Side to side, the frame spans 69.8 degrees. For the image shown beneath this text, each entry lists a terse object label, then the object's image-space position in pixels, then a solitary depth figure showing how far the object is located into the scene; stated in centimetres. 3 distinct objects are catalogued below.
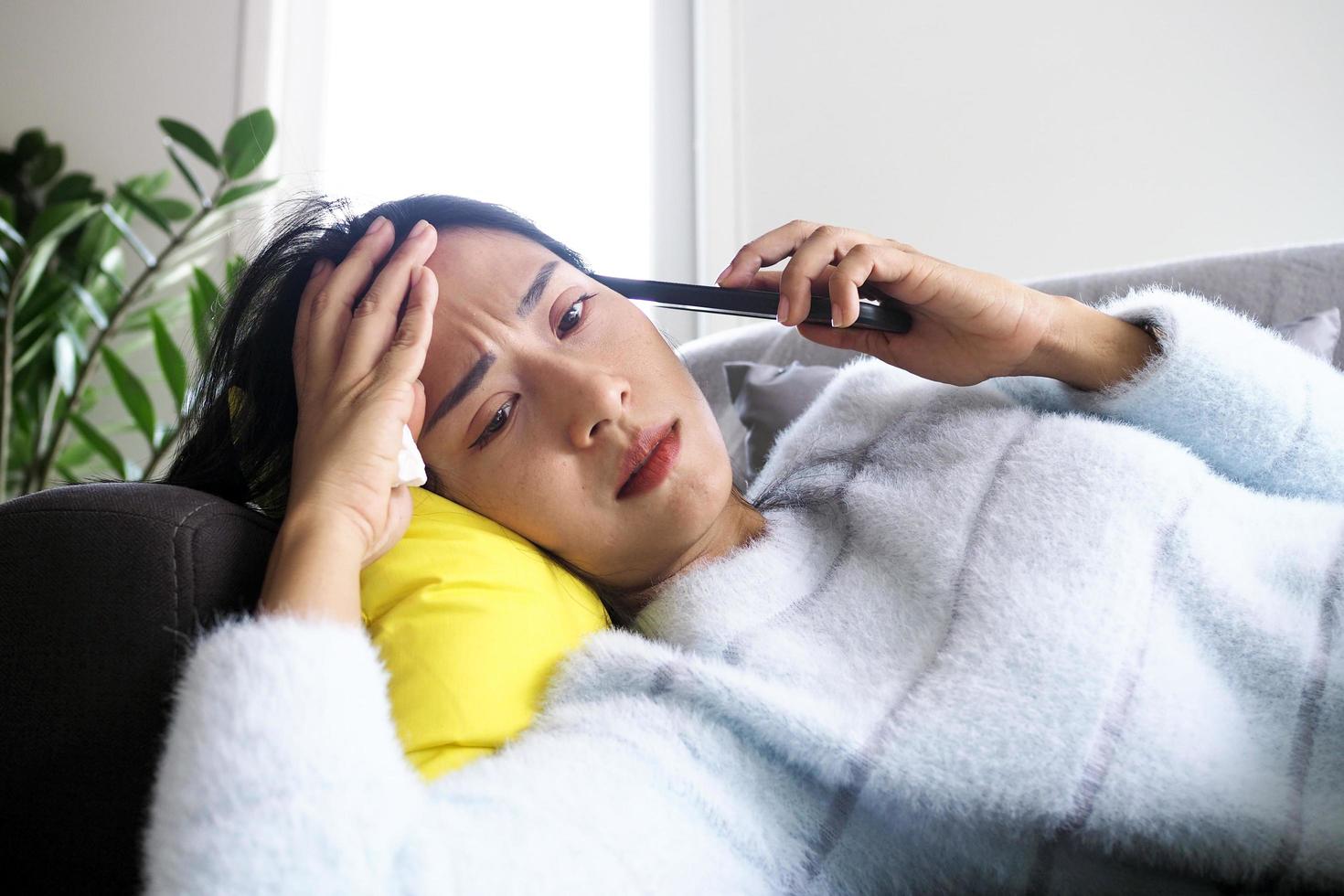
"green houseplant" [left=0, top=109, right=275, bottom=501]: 220
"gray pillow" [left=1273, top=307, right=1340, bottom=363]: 100
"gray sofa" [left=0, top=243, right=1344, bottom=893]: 55
